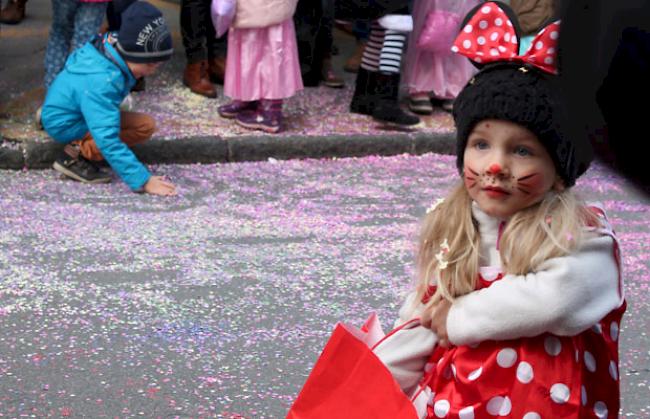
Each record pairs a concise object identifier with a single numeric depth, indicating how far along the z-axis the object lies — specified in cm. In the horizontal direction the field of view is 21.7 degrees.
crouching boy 594
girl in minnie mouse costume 293
